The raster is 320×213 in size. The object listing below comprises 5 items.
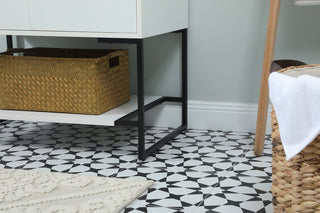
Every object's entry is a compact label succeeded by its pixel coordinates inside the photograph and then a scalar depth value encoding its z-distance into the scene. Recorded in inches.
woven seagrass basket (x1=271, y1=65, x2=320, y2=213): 35.0
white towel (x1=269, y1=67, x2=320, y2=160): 32.3
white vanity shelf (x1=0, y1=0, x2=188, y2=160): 59.5
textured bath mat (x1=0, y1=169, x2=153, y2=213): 48.5
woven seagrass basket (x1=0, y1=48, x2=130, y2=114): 66.3
